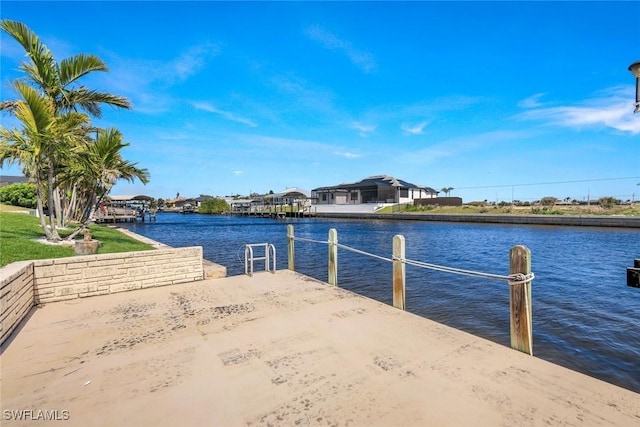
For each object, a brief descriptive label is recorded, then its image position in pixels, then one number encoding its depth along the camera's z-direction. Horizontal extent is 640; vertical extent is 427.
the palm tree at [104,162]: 9.02
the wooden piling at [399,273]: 5.48
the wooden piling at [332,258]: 7.10
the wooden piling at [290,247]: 8.48
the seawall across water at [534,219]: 28.00
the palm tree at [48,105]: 7.63
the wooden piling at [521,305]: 3.78
